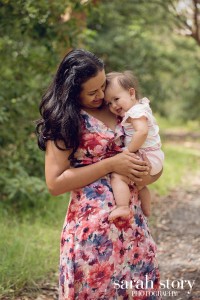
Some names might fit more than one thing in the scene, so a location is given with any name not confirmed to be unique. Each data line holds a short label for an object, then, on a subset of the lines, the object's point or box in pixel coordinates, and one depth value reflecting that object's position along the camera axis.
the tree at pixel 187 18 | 9.06
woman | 2.53
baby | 2.57
